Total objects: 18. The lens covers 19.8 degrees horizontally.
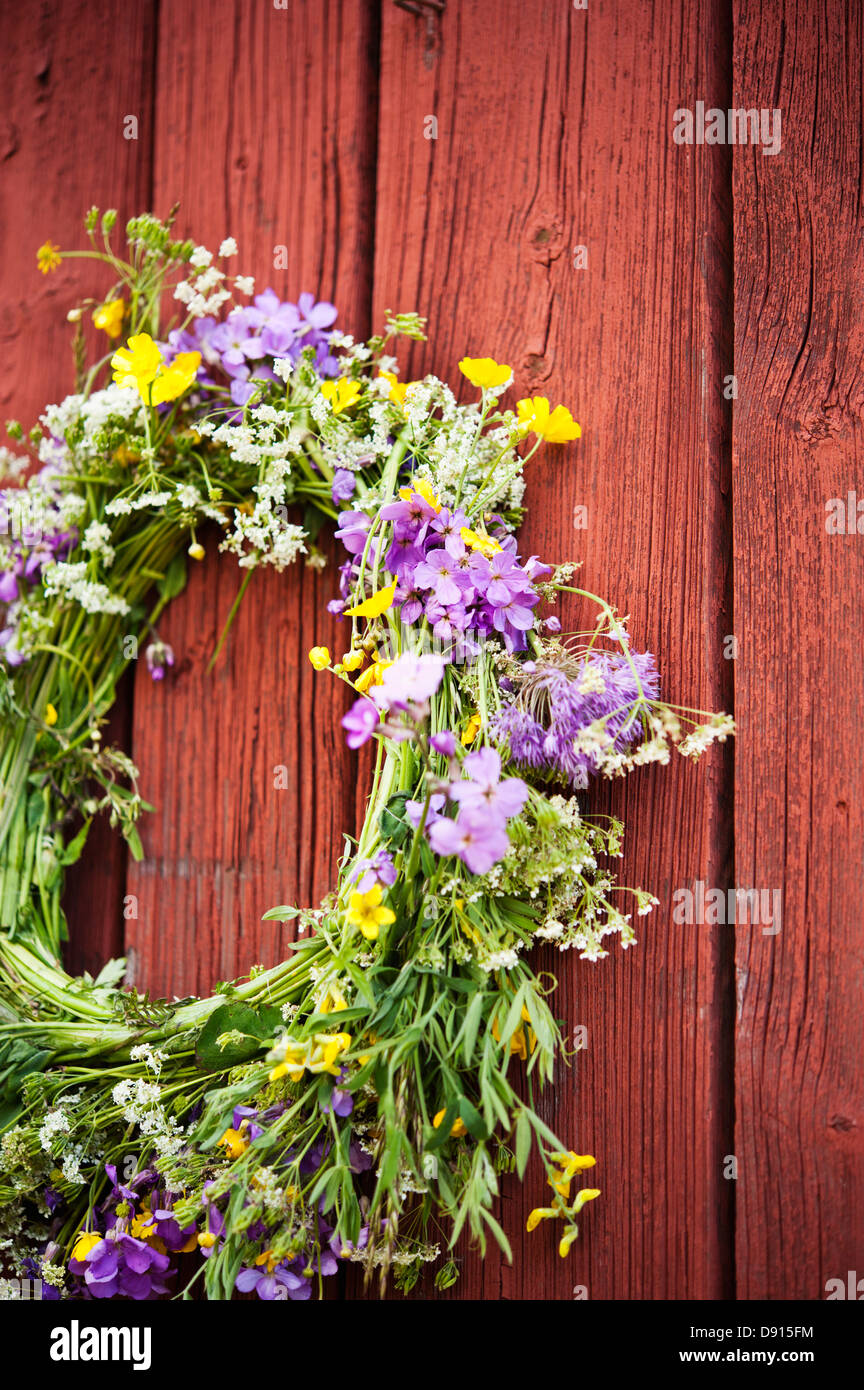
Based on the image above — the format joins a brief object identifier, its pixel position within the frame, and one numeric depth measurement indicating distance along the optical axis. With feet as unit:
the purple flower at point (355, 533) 2.67
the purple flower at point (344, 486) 2.72
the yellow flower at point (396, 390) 2.73
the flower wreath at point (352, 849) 2.50
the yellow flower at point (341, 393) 2.70
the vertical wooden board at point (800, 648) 2.59
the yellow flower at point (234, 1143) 2.53
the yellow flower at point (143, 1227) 2.61
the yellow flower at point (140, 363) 2.72
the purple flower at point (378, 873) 2.51
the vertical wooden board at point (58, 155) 3.06
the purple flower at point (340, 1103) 2.52
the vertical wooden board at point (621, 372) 2.62
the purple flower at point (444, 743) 2.45
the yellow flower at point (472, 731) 2.58
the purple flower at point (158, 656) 2.92
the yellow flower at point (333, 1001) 2.52
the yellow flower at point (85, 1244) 2.59
